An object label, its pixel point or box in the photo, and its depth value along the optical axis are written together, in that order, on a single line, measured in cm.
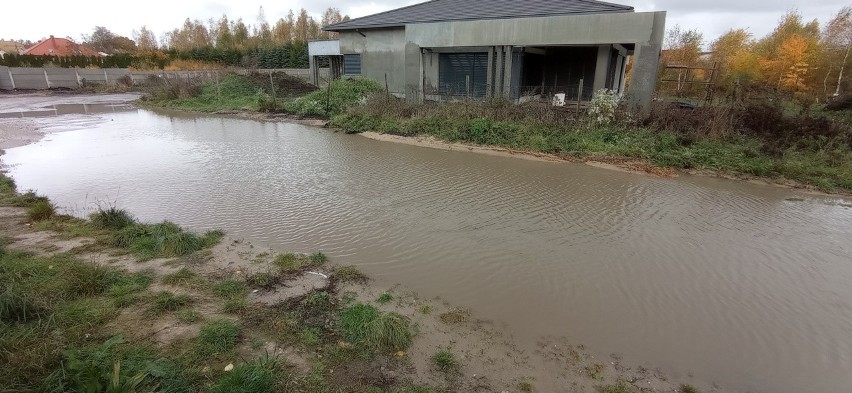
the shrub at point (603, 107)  1293
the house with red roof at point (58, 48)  5618
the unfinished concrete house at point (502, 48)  1389
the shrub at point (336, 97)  1881
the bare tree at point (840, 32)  2566
